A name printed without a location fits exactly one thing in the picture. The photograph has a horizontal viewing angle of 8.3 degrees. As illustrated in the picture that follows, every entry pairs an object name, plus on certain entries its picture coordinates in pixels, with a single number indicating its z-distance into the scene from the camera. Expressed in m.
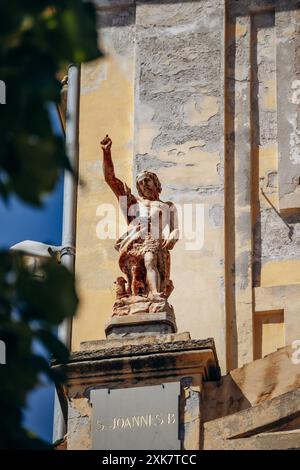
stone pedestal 17.41
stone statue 18.42
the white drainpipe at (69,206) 20.95
